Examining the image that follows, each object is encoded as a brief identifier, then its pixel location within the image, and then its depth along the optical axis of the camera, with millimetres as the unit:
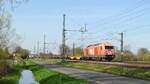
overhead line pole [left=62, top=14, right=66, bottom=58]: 82312
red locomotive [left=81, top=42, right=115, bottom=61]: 75750
